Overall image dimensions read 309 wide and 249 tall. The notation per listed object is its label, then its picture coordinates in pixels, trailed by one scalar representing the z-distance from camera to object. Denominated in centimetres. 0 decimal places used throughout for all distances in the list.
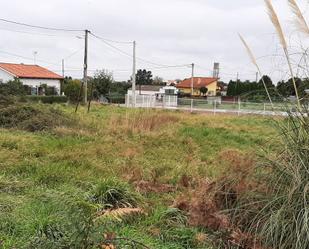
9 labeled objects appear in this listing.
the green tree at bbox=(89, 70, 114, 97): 6526
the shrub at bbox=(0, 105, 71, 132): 1241
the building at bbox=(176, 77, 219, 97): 7350
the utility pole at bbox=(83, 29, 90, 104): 3879
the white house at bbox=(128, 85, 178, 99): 7388
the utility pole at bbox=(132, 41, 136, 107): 4474
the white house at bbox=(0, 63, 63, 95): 5331
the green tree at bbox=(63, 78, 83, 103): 4534
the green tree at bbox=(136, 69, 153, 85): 10014
